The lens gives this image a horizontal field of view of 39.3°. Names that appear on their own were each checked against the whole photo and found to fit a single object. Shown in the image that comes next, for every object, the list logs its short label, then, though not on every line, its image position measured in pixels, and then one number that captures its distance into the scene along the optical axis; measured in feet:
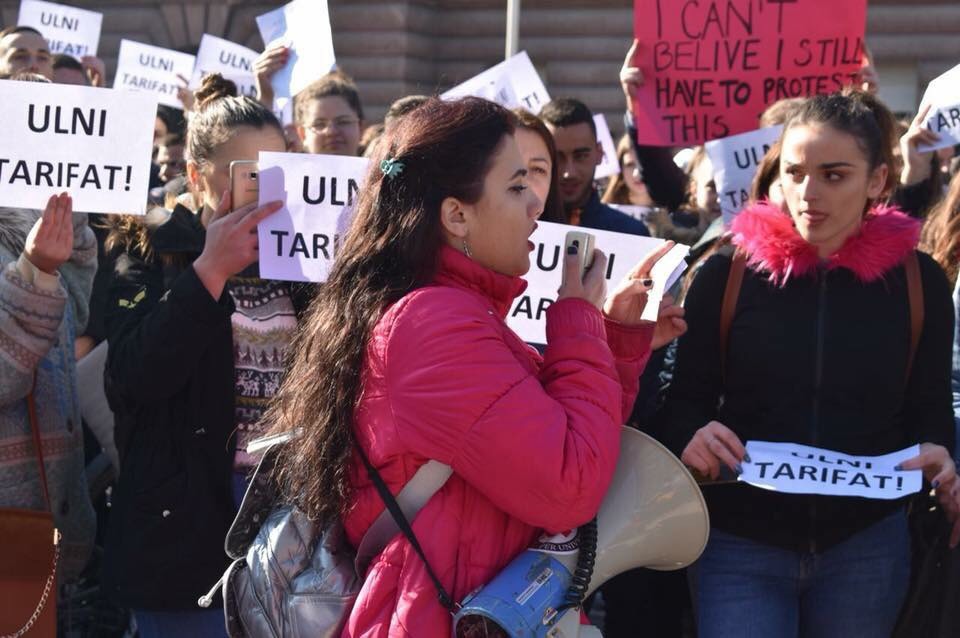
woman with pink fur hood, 10.59
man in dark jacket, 16.17
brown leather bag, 10.77
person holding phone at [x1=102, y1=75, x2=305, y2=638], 10.30
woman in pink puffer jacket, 7.61
